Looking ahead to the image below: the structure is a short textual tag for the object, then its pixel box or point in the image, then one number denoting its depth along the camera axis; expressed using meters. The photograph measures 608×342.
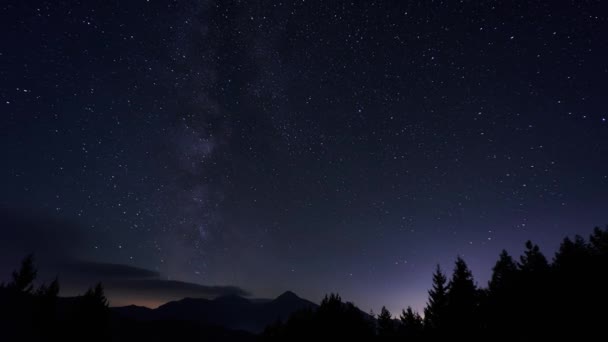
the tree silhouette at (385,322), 37.22
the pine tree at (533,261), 27.82
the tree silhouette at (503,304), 24.83
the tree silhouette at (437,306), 23.83
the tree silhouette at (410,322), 34.14
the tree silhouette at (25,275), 52.72
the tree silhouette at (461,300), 22.62
